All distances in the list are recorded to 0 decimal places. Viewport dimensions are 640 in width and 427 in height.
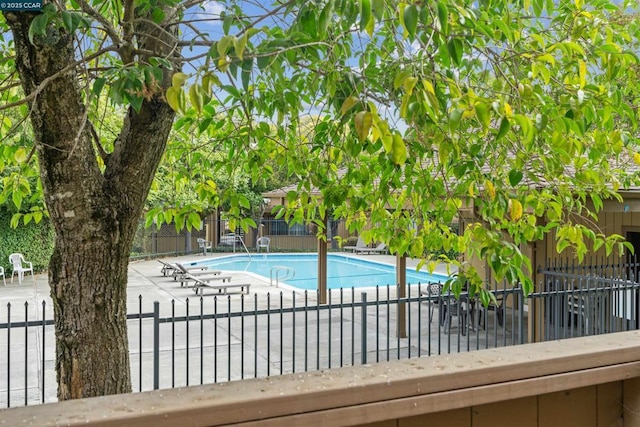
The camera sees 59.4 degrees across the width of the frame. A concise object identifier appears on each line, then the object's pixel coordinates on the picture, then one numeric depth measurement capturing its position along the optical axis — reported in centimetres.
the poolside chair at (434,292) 1085
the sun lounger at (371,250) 2693
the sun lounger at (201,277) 1541
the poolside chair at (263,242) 2903
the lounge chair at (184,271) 1659
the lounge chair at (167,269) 1722
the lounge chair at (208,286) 1395
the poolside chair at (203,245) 2844
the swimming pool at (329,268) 1953
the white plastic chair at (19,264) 1629
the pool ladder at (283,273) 1945
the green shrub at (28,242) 1759
